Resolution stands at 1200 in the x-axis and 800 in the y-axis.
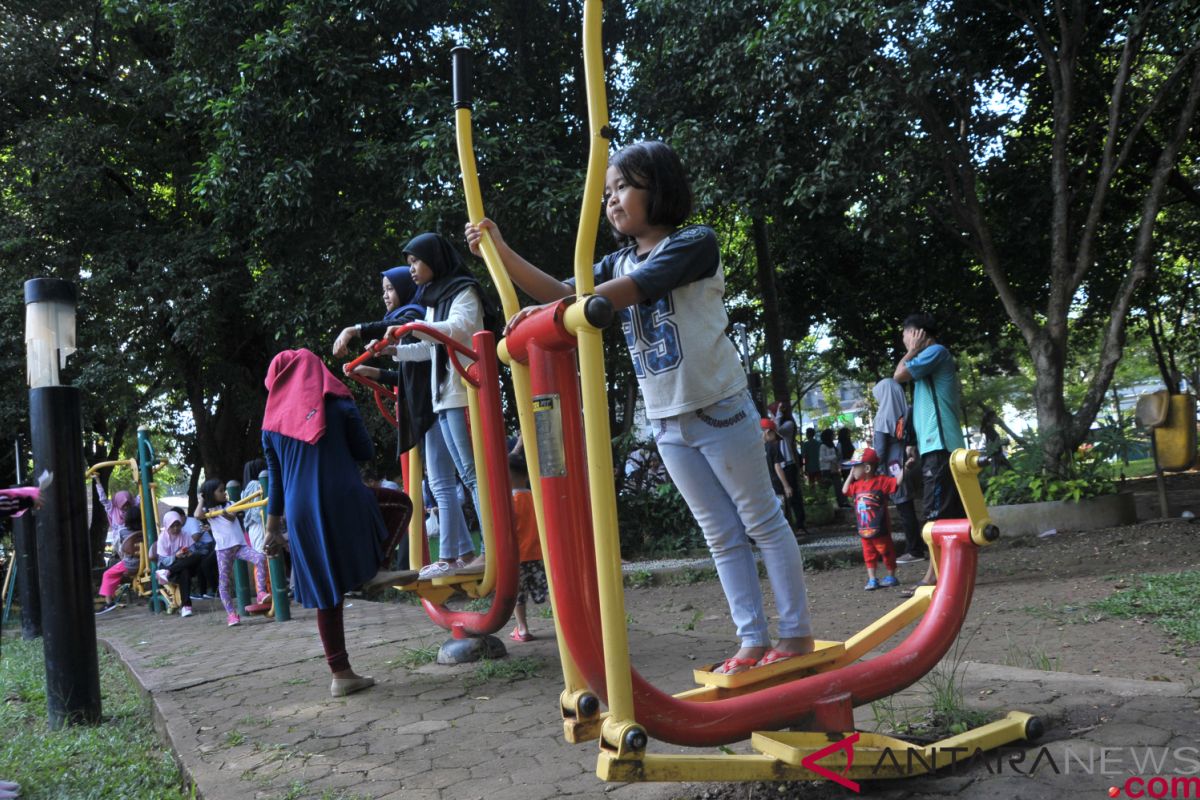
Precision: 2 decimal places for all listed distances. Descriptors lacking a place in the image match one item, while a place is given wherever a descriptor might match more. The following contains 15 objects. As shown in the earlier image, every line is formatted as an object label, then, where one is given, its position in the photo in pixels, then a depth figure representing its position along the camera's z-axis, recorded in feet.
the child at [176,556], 31.81
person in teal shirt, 18.94
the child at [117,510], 39.11
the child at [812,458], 55.47
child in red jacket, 20.77
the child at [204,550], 32.45
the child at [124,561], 38.14
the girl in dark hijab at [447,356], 14.17
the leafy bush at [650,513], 32.96
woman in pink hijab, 13.56
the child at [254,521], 29.09
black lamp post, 14.61
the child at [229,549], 28.22
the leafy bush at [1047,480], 28.76
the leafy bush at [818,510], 44.86
